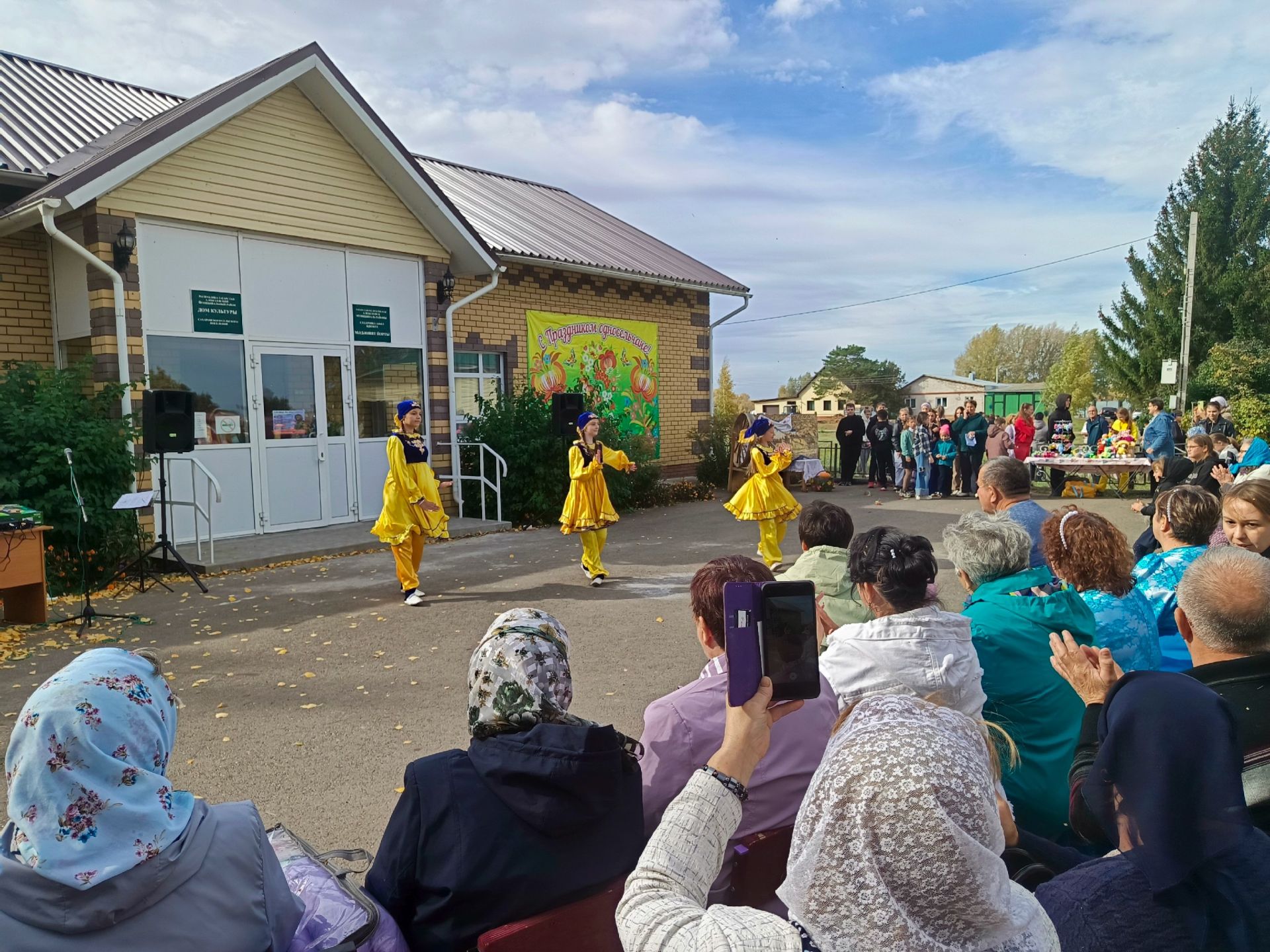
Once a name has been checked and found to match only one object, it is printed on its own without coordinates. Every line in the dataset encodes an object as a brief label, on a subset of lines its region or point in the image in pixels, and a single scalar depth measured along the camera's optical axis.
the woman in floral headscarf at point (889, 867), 1.18
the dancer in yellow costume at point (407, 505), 8.32
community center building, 9.59
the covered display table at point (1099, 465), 15.09
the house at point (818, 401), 73.11
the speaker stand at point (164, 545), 8.47
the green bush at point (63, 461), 8.20
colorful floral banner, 15.31
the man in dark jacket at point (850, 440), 19.50
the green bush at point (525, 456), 13.32
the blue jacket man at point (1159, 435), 13.39
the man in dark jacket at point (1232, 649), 2.13
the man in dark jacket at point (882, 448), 18.83
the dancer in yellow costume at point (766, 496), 9.39
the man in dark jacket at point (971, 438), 17.08
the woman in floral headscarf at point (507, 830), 1.88
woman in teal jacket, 2.81
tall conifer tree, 31.52
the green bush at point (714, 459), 18.33
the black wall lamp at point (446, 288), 13.05
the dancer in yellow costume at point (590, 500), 9.06
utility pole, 25.42
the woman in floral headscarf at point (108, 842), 1.63
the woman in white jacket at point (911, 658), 2.51
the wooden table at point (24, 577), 7.18
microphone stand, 7.29
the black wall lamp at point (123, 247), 9.39
